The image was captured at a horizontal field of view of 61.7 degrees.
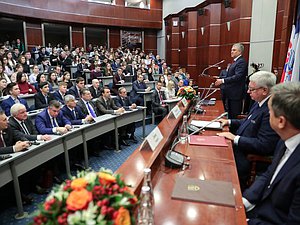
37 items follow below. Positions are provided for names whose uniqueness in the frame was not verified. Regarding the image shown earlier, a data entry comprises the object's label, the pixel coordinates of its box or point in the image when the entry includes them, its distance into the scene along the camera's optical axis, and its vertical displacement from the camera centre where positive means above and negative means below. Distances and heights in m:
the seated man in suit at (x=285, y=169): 1.11 -0.48
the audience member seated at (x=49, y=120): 3.26 -0.74
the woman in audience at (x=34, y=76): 6.42 -0.28
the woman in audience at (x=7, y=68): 6.48 -0.07
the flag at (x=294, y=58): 2.63 +0.07
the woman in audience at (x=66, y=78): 6.46 -0.33
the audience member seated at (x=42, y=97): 4.74 -0.60
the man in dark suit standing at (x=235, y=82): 3.33 -0.23
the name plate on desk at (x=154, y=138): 1.57 -0.47
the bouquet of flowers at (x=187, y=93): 3.63 -0.40
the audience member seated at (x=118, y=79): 7.37 -0.41
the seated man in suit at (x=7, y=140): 2.46 -0.79
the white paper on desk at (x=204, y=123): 2.49 -0.60
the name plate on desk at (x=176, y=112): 2.54 -0.49
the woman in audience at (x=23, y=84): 5.41 -0.40
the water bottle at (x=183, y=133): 2.03 -0.56
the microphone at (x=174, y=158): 1.58 -0.60
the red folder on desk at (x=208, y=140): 2.02 -0.62
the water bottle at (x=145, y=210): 0.96 -0.56
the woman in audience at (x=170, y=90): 6.33 -0.63
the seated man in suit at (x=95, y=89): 5.90 -0.56
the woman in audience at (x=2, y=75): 5.45 -0.22
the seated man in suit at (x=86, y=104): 4.29 -0.66
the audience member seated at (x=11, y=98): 4.04 -0.55
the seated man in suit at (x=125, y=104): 5.02 -0.78
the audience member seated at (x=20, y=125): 2.89 -0.70
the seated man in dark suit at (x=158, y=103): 5.94 -0.90
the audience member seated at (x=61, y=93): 5.04 -0.56
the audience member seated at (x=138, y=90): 6.24 -0.63
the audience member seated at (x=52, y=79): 6.18 -0.34
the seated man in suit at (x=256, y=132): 1.91 -0.53
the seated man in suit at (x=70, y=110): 3.84 -0.69
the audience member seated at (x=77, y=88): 5.35 -0.53
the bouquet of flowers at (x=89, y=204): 0.68 -0.39
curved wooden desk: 1.09 -0.64
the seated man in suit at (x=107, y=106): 4.59 -0.75
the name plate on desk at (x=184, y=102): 3.23 -0.48
